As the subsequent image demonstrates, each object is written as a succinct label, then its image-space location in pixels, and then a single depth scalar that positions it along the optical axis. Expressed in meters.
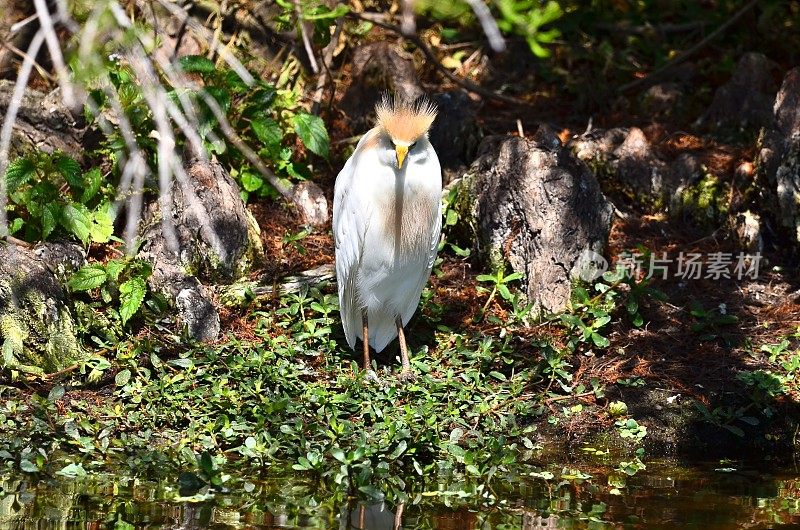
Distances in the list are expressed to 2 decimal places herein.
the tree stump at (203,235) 11.97
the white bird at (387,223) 10.62
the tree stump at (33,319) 10.52
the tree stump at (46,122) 13.48
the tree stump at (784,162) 13.00
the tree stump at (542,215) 12.34
